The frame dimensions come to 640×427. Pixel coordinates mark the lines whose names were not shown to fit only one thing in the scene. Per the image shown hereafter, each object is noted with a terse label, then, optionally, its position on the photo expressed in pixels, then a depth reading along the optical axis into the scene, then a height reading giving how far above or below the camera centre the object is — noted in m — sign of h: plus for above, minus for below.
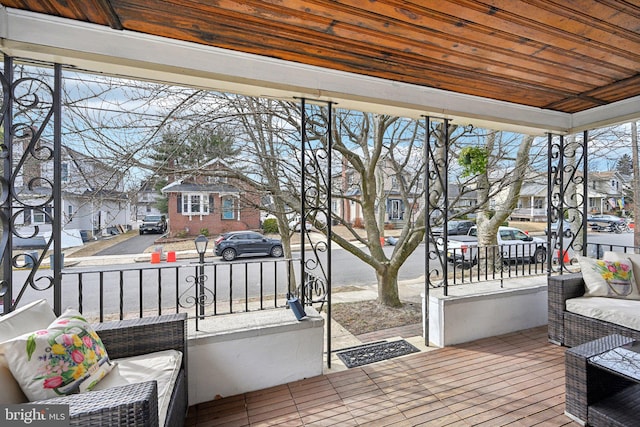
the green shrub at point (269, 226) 6.93 -0.32
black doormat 2.45 -1.23
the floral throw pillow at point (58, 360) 1.07 -0.57
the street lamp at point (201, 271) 2.16 -0.43
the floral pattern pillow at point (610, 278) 2.54 -0.60
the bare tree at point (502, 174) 4.46 +0.59
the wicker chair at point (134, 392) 0.95 -0.65
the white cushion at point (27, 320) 1.21 -0.47
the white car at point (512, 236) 7.89 -0.70
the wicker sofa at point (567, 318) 2.40 -0.92
